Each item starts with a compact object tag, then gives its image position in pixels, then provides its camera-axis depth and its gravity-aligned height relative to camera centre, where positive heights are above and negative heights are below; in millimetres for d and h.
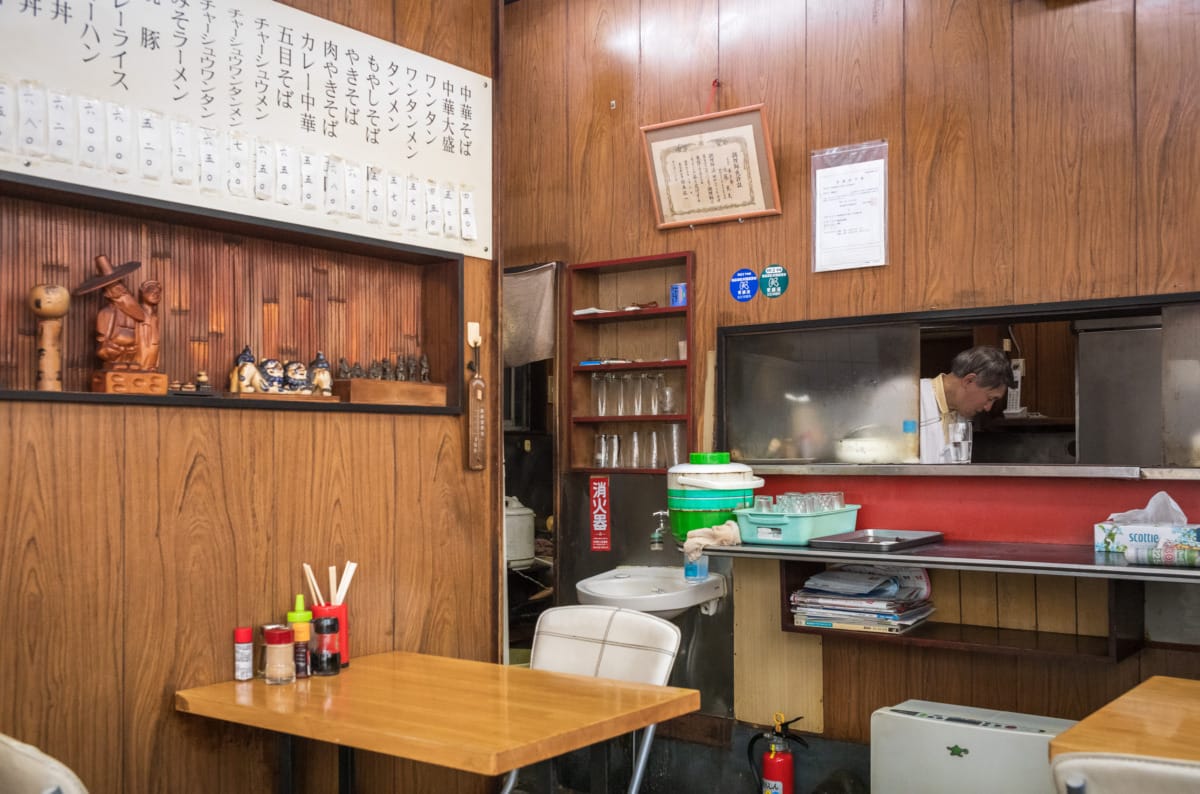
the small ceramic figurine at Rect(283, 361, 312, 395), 2986 +92
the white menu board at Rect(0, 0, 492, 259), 2447 +766
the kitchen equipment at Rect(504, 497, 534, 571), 4977 -573
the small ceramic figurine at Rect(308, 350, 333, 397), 3064 +101
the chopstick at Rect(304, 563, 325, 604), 2921 -473
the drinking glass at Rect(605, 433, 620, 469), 4887 -198
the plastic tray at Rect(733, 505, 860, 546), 3784 -423
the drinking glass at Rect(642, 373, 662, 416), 4777 +81
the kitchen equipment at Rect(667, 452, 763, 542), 4074 -321
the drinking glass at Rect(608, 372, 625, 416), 4871 +66
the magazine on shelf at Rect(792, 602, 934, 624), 3736 -732
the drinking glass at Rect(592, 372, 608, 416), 4910 +60
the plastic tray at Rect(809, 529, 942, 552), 3561 -458
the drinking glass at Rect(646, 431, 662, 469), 4781 -191
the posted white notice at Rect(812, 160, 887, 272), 4137 +730
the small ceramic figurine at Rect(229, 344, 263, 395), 2871 +97
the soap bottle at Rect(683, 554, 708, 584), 4461 -670
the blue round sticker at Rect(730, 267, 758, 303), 4449 +503
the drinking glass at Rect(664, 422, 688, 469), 4707 -164
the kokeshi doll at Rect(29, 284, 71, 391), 2479 +199
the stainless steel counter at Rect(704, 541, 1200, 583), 3109 -479
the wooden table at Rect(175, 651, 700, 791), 2004 -629
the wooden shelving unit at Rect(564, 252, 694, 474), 4723 +237
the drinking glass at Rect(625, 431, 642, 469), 4840 -188
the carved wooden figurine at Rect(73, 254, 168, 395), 2580 +178
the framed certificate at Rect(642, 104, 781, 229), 4363 +988
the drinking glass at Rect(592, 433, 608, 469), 4906 -194
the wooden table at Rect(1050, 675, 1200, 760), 1982 -639
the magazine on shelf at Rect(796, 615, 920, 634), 3729 -767
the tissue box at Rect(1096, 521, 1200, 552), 3141 -390
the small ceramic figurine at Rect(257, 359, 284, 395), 2910 +95
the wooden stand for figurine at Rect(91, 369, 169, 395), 2561 +76
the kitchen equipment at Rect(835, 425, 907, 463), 4059 -150
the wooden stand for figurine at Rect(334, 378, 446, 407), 3094 +56
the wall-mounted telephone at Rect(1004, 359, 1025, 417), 4492 +33
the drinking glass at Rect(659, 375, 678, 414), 4742 +45
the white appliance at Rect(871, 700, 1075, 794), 3217 -1057
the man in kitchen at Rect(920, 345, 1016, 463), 3994 +27
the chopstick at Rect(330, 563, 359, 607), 2963 -472
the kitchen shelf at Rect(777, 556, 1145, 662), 3361 -785
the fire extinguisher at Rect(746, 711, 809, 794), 4102 -1350
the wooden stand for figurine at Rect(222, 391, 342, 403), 2867 +42
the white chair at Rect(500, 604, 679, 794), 2713 -611
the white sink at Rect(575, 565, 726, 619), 4230 -734
